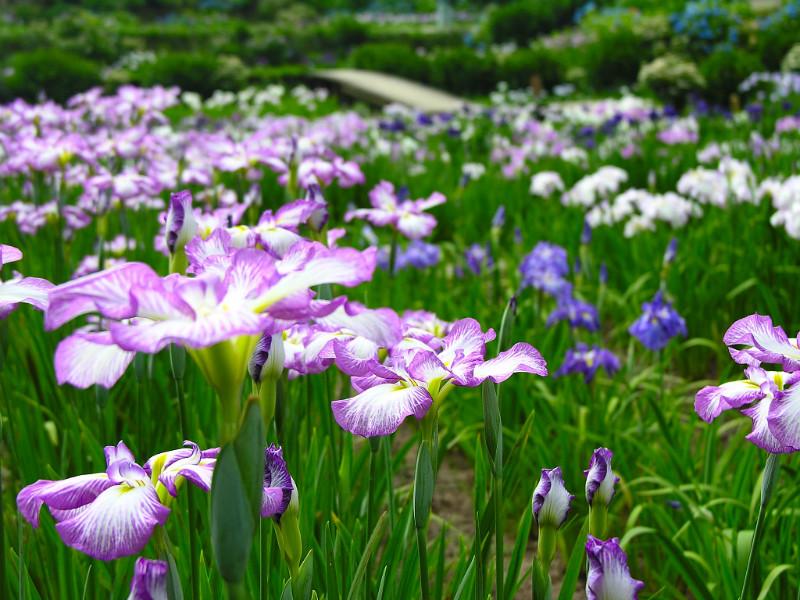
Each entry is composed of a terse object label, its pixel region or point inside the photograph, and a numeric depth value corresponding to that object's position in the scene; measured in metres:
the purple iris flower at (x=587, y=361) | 2.52
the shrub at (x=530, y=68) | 14.57
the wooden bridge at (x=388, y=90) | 13.27
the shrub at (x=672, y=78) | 9.32
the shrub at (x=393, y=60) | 16.44
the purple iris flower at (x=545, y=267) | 2.92
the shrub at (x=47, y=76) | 11.81
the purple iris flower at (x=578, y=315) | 2.73
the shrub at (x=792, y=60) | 9.60
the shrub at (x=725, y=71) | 9.23
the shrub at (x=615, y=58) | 12.45
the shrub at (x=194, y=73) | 13.66
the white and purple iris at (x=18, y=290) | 0.92
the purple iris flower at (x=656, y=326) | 2.53
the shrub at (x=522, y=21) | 22.16
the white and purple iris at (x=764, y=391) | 0.90
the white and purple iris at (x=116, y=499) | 0.78
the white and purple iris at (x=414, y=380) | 0.97
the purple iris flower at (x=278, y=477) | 0.95
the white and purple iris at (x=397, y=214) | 2.22
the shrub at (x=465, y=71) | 14.90
